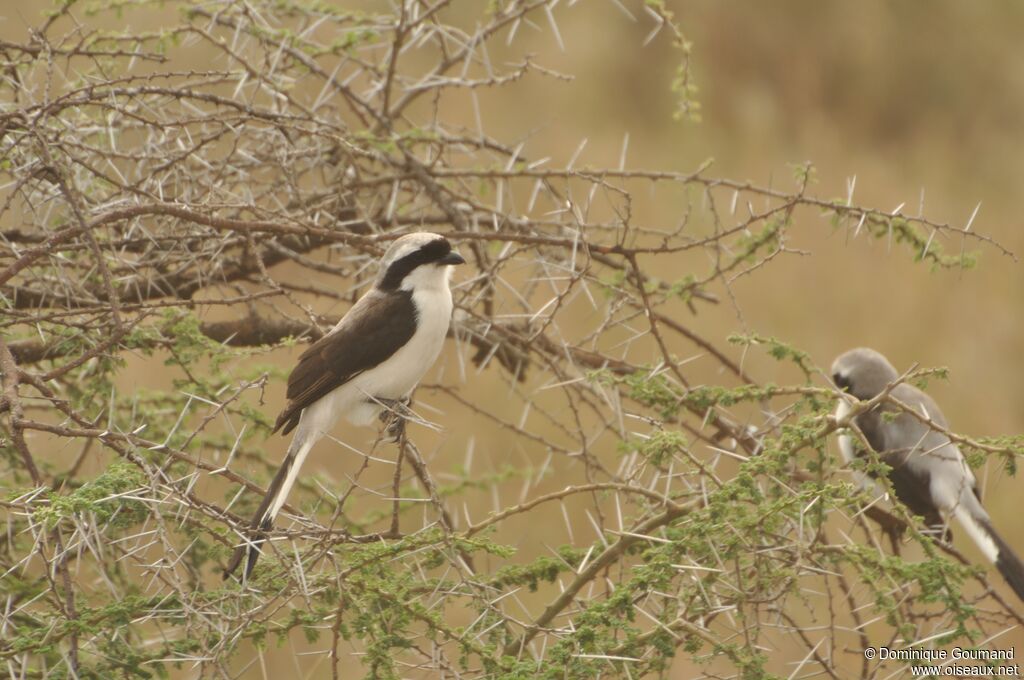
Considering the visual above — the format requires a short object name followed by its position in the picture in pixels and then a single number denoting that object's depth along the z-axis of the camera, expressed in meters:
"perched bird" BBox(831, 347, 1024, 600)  8.45
